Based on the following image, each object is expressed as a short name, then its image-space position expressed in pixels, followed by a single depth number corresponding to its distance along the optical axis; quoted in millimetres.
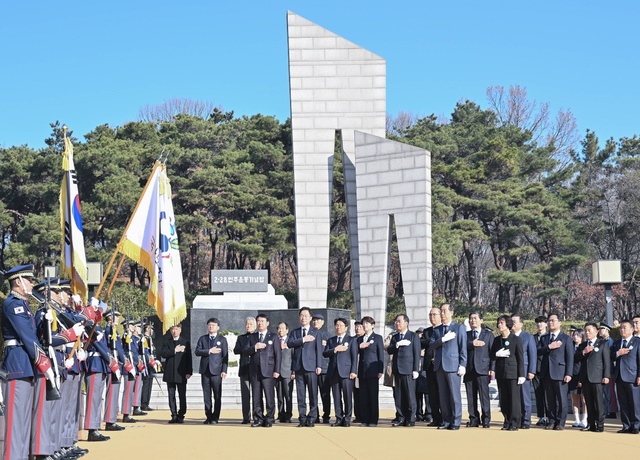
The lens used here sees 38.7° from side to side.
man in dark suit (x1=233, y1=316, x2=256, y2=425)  11938
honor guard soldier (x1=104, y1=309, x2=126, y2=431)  10703
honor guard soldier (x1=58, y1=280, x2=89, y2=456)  8281
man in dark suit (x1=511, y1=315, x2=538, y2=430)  11258
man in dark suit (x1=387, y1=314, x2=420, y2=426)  11688
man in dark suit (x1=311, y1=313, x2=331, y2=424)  12039
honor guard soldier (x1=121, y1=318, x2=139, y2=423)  12242
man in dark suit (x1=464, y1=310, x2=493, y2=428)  11258
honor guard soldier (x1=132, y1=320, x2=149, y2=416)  13109
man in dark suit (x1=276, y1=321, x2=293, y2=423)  11969
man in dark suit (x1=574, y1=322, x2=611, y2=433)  10914
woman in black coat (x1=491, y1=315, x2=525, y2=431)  10977
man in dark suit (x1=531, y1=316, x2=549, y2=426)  11852
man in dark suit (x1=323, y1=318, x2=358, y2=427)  11719
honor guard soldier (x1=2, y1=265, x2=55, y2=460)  6797
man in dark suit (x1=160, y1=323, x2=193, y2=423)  12334
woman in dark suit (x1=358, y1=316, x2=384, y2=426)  11727
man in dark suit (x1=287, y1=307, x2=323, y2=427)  11773
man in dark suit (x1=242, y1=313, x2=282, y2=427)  11664
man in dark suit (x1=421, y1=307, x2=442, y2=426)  11438
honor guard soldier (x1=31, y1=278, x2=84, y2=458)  7180
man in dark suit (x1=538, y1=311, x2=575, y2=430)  11305
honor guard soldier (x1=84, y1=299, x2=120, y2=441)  9680
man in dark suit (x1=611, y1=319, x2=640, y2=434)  10734
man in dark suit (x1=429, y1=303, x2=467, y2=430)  10969
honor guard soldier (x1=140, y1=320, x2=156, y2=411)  14039
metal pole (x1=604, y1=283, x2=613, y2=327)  16086
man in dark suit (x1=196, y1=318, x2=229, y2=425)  12125
